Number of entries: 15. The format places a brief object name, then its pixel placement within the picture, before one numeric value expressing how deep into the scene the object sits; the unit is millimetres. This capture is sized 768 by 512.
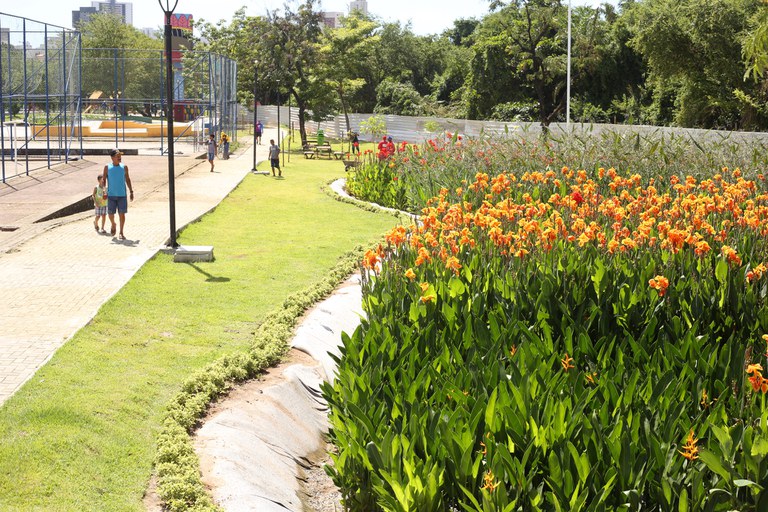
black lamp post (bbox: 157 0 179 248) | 11992
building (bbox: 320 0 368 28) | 40125
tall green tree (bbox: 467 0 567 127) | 41250
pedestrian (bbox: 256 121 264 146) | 43625
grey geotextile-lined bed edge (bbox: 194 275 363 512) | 5434
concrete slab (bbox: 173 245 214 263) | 12078
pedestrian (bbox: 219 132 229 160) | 33425
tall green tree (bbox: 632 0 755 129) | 32562
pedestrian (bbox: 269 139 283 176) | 26828
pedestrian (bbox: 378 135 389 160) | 21625
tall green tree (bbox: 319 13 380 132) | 42469
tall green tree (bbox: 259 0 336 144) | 40062
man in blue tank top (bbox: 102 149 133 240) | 13734
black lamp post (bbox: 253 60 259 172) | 29809
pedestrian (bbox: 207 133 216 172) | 27775
